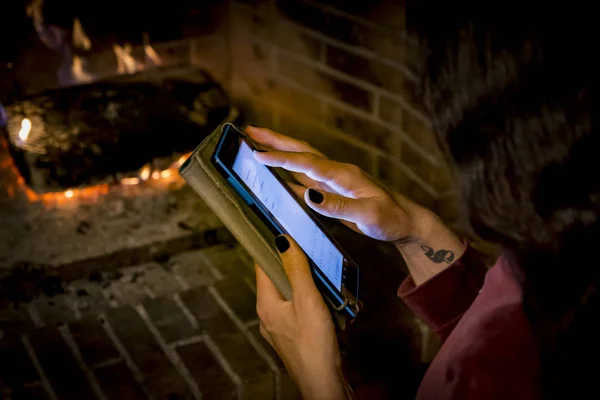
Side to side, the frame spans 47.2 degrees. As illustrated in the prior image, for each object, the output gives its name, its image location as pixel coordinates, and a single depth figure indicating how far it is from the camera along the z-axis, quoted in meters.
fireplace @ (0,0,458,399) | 1.27
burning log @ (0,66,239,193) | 1.71
